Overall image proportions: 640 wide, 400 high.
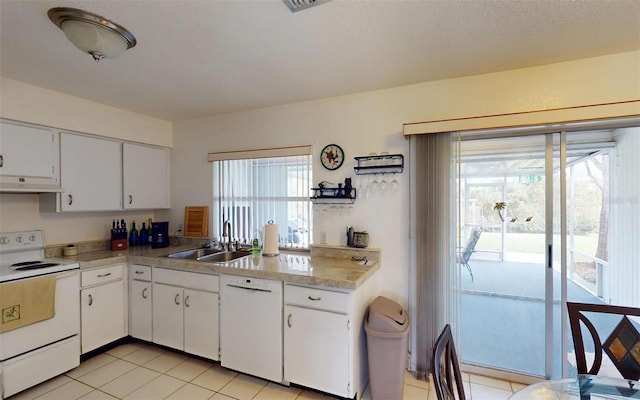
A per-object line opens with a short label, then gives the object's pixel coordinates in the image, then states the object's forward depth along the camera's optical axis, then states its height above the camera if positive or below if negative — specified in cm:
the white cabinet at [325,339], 192 -100
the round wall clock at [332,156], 267 +41
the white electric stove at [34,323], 199 -96
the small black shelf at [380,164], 241 +31
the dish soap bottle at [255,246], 282 -48
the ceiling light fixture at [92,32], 145 +93
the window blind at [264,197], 288 +3
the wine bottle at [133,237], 329 -44
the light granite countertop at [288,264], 202 -55
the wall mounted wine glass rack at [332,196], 259 +3
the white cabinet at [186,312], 239 -100
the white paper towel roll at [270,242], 271 -41
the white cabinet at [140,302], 268 -99
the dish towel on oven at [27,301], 197 -75
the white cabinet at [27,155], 224 +38
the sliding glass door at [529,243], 210 -36
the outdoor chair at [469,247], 236 -41
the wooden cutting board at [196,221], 333 -26
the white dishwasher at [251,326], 213 -100
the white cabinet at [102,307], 246 -99
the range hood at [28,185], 221 +13
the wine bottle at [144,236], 335 -44
